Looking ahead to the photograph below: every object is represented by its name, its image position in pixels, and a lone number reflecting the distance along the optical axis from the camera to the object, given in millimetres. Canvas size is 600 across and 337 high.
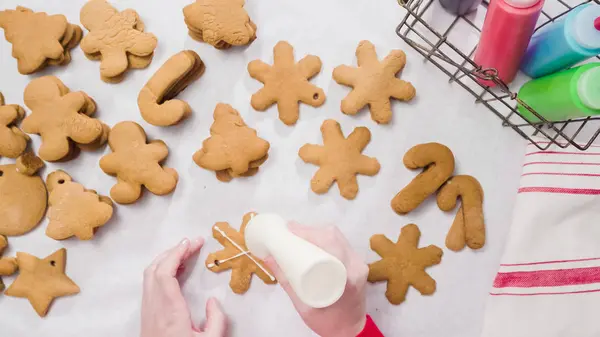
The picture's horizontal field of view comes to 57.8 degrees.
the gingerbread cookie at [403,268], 771
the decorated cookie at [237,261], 782
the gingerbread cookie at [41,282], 793
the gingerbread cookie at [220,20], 797
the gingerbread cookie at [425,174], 765
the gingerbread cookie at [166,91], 786
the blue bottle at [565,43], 605
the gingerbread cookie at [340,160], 785
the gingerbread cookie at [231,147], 779
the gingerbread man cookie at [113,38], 815
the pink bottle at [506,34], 611
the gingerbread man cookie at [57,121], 782
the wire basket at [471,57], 781
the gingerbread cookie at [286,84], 805
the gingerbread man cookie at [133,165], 785
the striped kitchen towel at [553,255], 750
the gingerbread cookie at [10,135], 804
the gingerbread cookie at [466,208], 770
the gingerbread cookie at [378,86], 790
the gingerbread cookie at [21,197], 802
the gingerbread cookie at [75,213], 781
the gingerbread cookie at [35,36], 813
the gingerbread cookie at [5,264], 800
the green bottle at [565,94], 592
